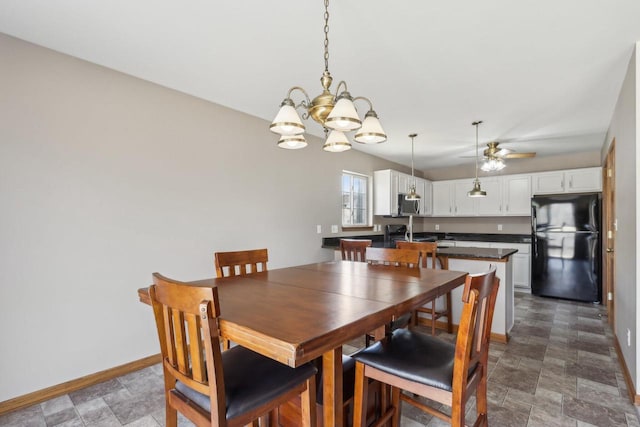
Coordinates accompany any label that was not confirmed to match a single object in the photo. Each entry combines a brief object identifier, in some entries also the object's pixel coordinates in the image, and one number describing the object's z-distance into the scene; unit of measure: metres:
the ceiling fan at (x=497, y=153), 4.29
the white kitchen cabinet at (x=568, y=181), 4.87
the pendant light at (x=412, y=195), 4.22
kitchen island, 3.06
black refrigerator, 4.40
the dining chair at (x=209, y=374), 1.03
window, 4.91
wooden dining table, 0.99
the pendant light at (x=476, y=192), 4.04
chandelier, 1.44
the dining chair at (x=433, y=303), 2.86
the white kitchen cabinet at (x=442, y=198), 6.39
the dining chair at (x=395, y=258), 2.28
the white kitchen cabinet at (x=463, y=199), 6.09
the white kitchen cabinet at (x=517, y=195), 5.45
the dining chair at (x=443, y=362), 1.21
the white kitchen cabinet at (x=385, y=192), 5.20
